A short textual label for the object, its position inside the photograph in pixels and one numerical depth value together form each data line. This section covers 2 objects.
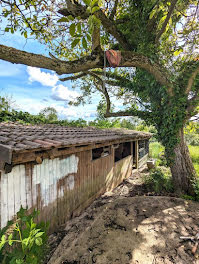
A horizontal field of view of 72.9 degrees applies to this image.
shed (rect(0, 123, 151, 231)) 2.56
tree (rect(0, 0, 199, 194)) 4.45
